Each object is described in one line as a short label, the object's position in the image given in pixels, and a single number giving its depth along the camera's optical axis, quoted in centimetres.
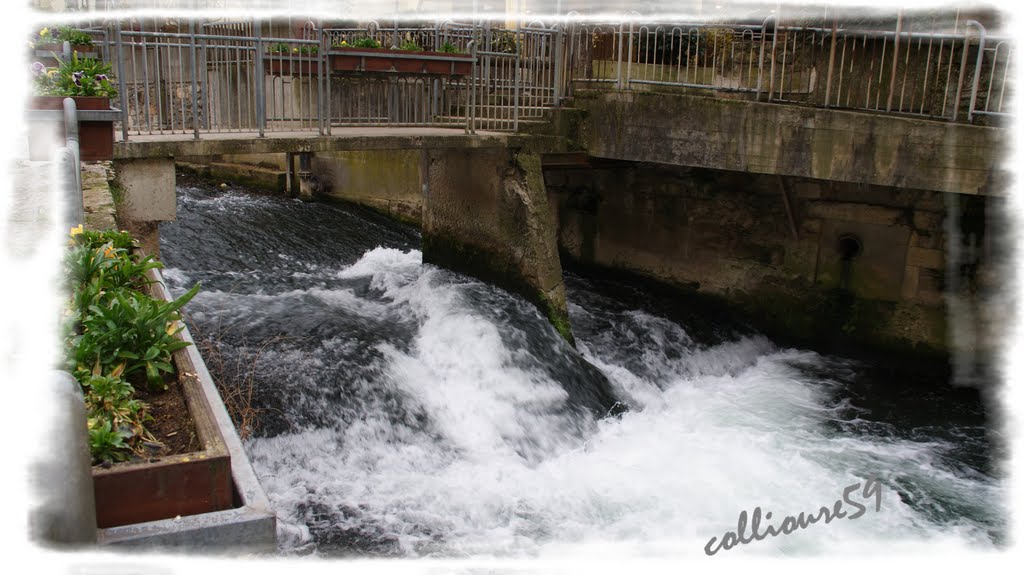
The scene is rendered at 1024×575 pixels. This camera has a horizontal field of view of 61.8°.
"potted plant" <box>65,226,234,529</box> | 262
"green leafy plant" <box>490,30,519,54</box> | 984
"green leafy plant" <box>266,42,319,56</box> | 774
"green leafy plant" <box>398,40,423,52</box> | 858
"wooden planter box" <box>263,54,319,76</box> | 767
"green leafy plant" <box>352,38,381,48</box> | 830
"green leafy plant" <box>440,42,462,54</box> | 875
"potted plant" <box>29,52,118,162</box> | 505
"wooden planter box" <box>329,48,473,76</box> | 789
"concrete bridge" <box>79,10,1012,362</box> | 780
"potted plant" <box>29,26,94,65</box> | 612
